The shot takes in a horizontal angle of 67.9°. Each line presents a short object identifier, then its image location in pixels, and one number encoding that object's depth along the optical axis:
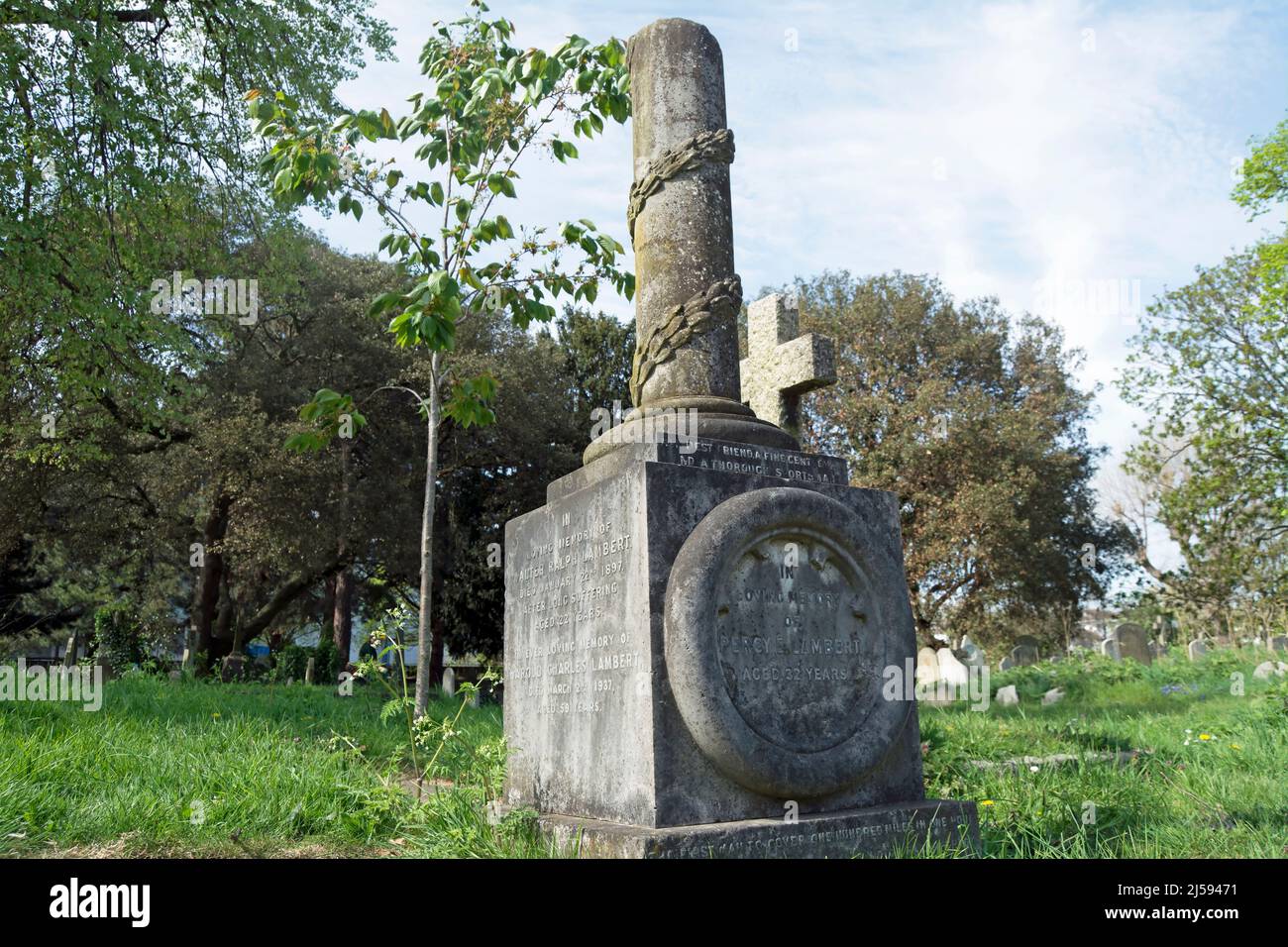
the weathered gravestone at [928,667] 18.14
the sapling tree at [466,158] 8.23
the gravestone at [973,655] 19.59
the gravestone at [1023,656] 22.28
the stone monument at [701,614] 4.07
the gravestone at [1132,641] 19.88
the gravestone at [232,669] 18.39
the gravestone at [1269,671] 13.24
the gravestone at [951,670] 17.00
